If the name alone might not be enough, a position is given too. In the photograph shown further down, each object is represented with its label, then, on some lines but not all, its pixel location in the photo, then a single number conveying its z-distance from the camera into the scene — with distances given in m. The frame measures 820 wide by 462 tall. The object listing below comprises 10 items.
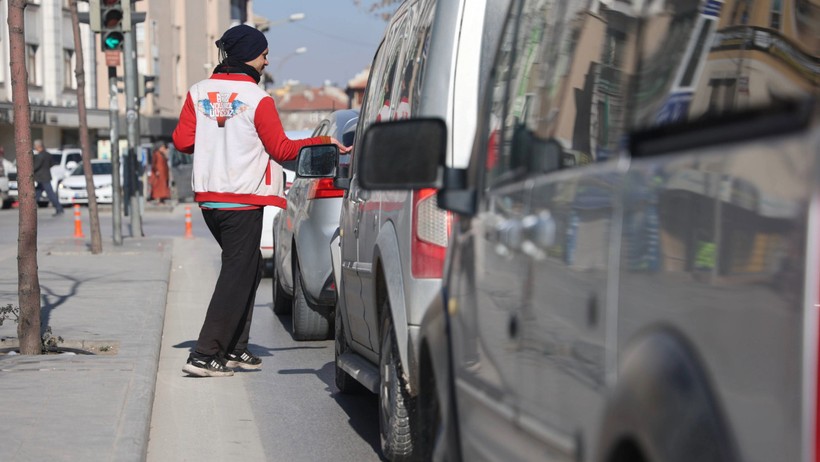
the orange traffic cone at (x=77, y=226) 23.58
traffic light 18.07
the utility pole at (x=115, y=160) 19.94
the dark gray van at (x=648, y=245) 1.86
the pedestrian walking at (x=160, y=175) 38.72
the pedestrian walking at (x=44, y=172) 34.44
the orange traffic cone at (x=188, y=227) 24.16
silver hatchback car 9.51
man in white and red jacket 8.09
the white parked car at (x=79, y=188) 40.12
